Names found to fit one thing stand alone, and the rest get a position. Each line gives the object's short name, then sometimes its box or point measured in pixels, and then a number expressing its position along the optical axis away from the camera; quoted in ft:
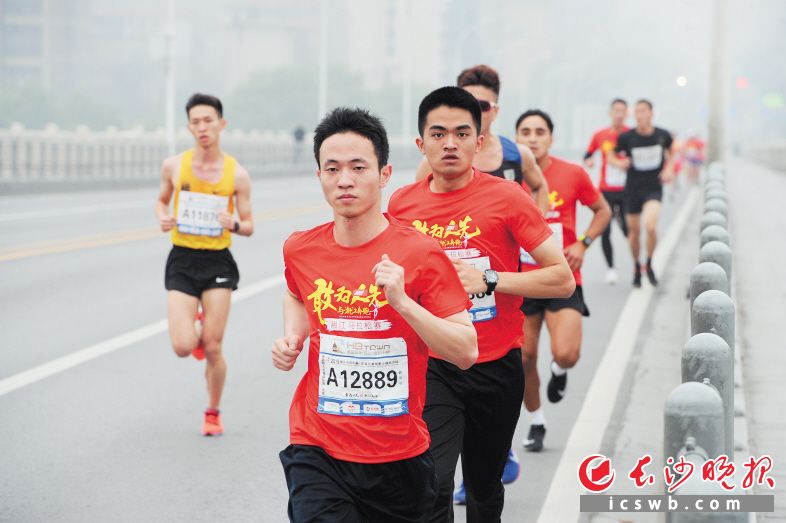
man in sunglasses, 37.22
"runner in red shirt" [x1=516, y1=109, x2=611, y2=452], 43.08
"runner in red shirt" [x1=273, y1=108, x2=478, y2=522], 23.78
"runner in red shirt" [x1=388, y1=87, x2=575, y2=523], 30.54
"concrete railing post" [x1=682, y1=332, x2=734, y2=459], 31.40
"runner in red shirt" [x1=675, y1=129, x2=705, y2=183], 241.68
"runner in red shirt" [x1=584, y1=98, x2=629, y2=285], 91.68
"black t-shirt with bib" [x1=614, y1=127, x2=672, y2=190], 89.34
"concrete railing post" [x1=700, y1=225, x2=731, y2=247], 58.26
